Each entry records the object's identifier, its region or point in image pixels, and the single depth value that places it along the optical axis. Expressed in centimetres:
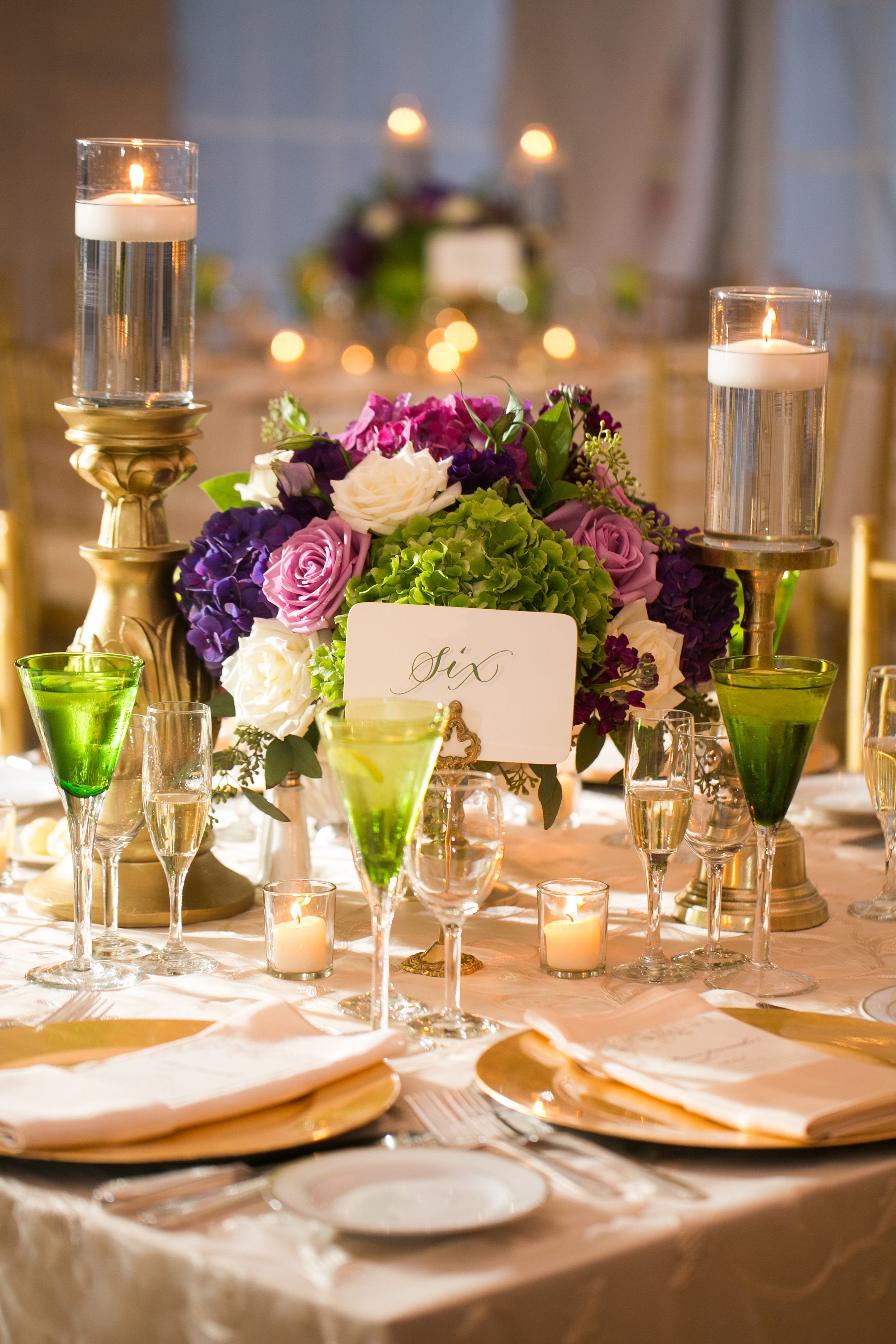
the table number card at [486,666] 250
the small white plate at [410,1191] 209
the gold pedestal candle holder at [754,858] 261
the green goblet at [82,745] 243
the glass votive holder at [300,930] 249
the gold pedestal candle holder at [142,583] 263
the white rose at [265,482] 260
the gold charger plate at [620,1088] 220
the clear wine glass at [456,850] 231
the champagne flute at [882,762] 266
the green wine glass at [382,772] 227
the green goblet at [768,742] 244
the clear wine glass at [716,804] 249
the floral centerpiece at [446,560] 252
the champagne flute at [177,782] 247
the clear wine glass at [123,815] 249
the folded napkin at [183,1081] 217
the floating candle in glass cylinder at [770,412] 262
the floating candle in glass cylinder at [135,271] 262
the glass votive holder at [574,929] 250
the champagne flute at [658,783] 247
